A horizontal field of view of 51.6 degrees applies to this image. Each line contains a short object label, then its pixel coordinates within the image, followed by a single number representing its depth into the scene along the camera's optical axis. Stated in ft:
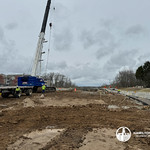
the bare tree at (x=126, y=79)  298.80
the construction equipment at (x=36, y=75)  67.26
